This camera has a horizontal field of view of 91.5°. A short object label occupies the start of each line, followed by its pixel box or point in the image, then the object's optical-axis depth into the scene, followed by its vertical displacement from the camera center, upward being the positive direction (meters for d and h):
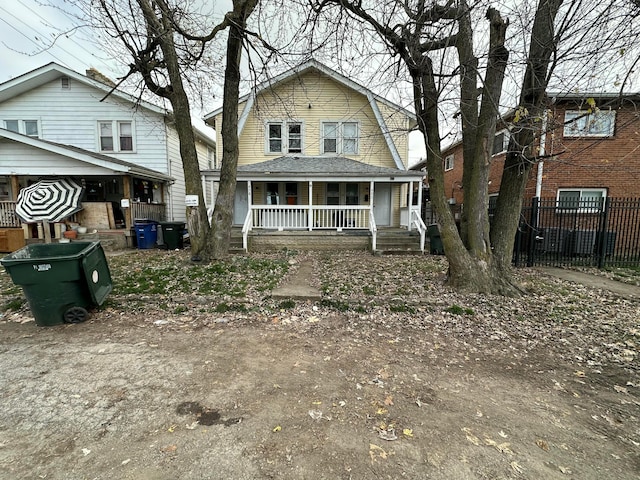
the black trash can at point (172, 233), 11.74 -0.97
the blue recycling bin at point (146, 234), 11.81 -1.01
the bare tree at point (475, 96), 5.26 +2.05
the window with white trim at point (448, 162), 20.15 +3.01
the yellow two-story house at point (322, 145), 13.24 +2.81
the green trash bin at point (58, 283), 4.16 -1.06
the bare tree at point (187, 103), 7.83 +2.76
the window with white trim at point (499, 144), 13.88 +2.91
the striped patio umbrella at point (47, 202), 10.76 +0.18
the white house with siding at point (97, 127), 13.00 +3.54
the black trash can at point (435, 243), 10.88 -1.23
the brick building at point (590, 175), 11.23 +1.24
